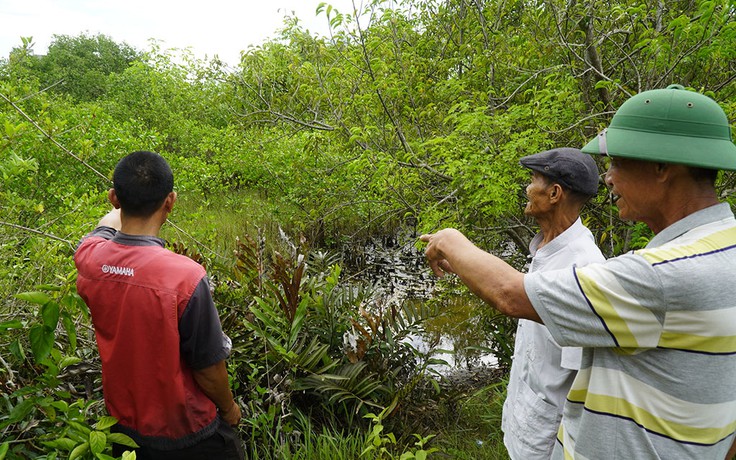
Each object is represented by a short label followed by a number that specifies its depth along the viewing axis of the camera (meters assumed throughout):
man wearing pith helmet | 1.14
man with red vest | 1.79
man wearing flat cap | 2.05
